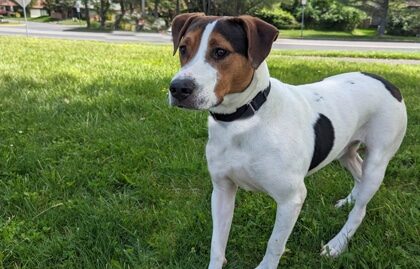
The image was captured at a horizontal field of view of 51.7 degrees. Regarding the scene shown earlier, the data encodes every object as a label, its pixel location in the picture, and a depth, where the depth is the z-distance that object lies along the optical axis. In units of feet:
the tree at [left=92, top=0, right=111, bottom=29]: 134.21
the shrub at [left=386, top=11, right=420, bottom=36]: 120.88
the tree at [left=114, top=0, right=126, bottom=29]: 131.60
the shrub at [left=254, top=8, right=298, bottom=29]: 132.57
